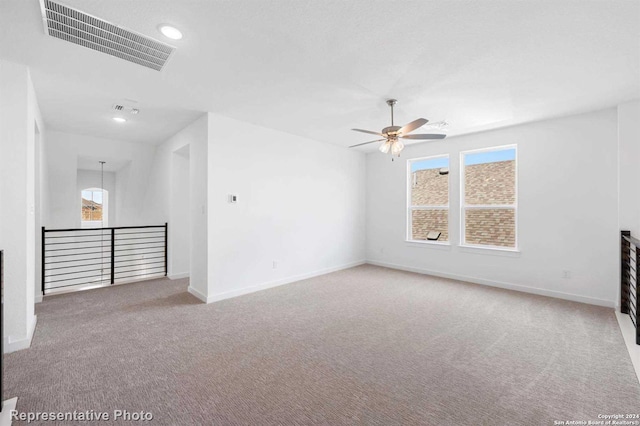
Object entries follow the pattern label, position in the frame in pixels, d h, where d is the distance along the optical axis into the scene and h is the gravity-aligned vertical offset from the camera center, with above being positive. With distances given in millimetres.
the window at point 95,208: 9352 +142
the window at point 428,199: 5496 +295
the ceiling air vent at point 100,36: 1980 +1389
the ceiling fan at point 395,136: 3420 +969
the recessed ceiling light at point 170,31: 2096 +1386
